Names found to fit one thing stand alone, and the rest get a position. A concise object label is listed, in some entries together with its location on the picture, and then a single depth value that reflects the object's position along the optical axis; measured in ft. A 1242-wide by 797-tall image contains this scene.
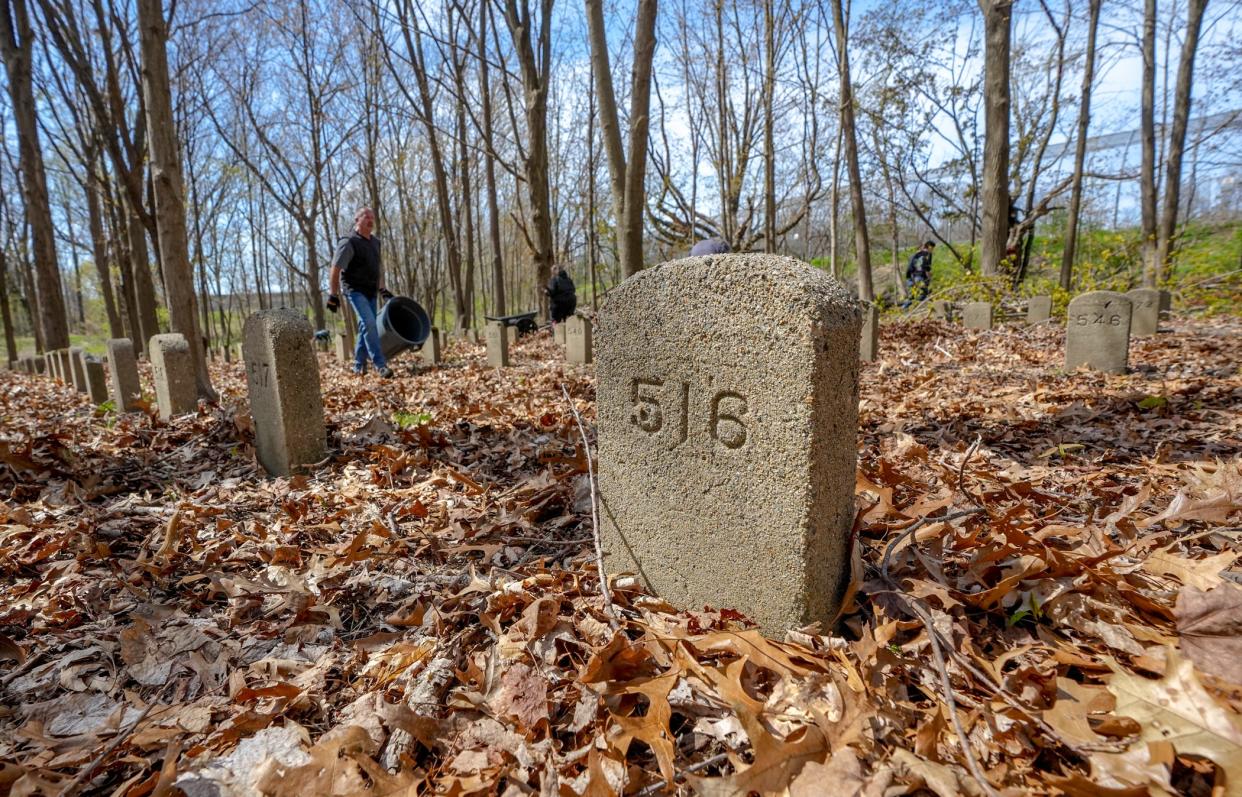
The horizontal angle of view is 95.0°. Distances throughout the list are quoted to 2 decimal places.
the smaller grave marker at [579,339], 27.94
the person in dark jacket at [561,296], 40.01
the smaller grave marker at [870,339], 24.48
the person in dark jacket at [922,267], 44.12
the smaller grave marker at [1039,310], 31.27
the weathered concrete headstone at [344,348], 34.35
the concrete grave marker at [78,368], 24.36
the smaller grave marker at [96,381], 22.71
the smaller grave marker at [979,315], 32.58
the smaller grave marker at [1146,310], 26.76
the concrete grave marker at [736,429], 5.07
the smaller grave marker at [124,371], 19.79
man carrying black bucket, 23.09
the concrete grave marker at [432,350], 30.30
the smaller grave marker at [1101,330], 19.11
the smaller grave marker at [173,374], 17.25
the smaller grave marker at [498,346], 28.76
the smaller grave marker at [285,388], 11.73
